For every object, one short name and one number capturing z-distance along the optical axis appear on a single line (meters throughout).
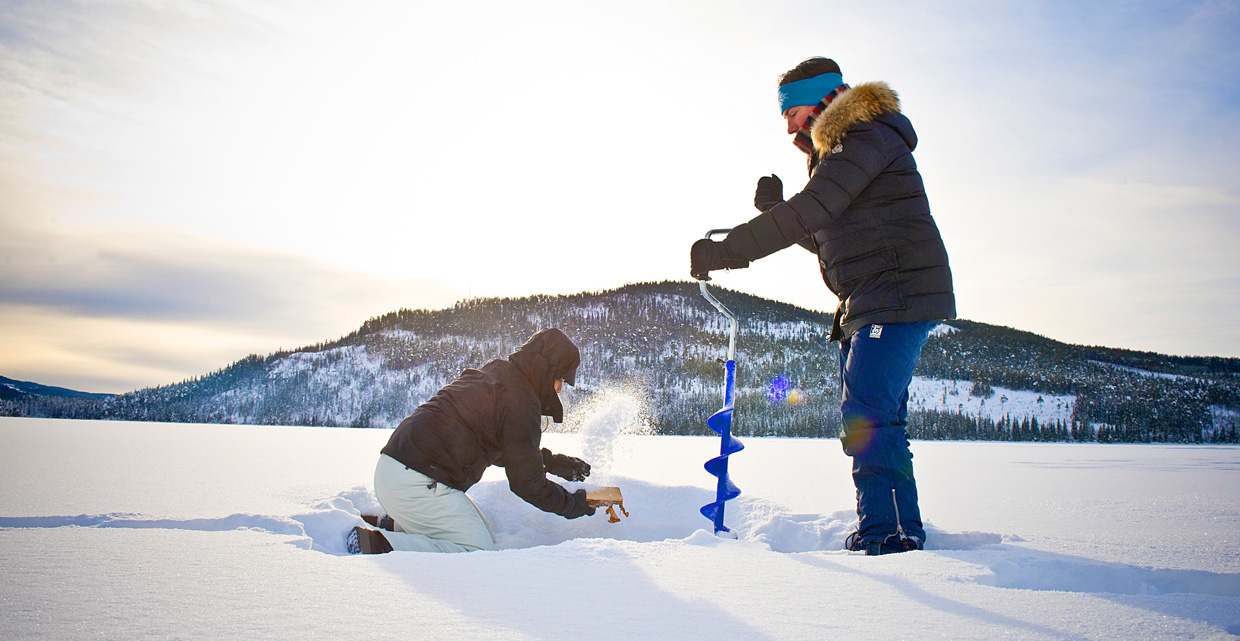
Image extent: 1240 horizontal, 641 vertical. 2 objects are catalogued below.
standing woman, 2.49
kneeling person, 3.09
